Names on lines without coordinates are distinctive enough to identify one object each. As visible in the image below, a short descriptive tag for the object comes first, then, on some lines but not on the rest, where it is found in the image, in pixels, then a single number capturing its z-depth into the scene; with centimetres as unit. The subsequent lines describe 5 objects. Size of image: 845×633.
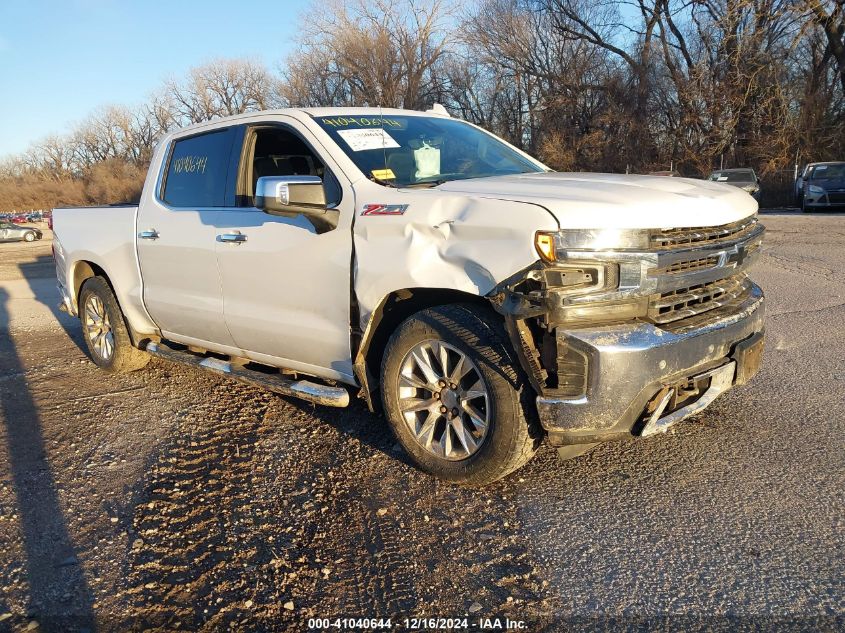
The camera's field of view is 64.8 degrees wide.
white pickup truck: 285
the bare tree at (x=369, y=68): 3959
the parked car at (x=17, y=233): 3234
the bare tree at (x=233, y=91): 5027
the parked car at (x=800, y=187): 2344
